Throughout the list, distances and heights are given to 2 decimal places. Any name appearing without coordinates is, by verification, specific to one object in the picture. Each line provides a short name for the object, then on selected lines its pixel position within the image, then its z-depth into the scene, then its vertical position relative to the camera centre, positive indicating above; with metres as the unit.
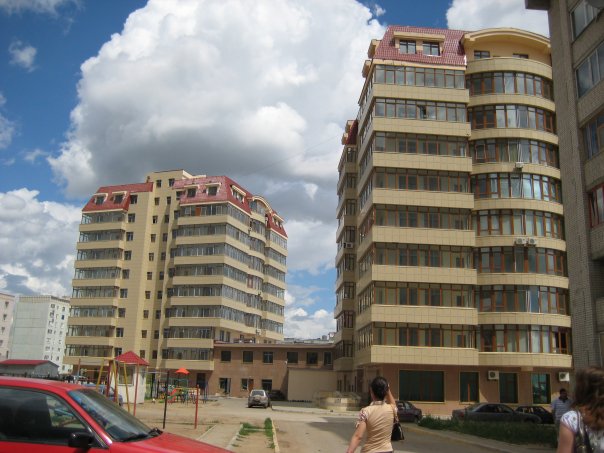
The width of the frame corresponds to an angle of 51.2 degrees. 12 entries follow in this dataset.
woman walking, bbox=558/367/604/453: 4.73 -0.28
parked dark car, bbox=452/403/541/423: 32.69 -1.70
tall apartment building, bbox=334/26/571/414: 43.94 +11.11
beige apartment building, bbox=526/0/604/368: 20.59 +7.35
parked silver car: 48.34 -1.91
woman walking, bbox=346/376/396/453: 7.11 -0.49
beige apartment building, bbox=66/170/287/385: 80.19 +13.17
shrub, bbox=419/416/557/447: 20.14 -1.69
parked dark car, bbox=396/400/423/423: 33.22 -1.80
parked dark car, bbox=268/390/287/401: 69.61 -2.24
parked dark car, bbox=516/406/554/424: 34.56 -1.62
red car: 6.11 -0.56
